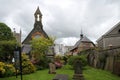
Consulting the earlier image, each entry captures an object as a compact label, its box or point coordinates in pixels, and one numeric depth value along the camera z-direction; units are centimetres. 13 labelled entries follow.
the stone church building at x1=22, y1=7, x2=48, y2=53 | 2596
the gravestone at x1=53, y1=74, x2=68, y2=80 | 814
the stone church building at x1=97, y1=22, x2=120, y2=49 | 1953
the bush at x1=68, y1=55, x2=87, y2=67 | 1391
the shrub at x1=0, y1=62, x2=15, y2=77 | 1003
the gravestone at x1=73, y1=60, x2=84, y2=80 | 891
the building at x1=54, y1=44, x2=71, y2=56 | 3977
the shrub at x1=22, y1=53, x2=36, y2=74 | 1167
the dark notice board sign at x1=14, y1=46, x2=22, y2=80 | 729
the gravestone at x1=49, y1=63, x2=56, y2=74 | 1134
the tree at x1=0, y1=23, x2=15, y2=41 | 1519
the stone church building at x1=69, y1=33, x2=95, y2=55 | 2760
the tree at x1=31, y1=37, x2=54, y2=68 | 1784
